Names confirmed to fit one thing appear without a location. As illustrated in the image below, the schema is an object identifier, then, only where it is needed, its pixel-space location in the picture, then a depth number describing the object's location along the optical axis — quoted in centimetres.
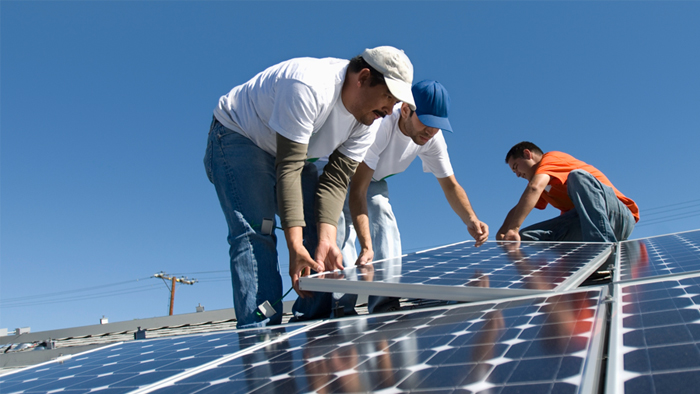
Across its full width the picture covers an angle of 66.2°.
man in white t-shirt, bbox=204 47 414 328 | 362
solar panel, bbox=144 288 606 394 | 112
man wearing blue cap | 504
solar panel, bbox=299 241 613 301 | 261
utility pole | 3953
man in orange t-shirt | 586
